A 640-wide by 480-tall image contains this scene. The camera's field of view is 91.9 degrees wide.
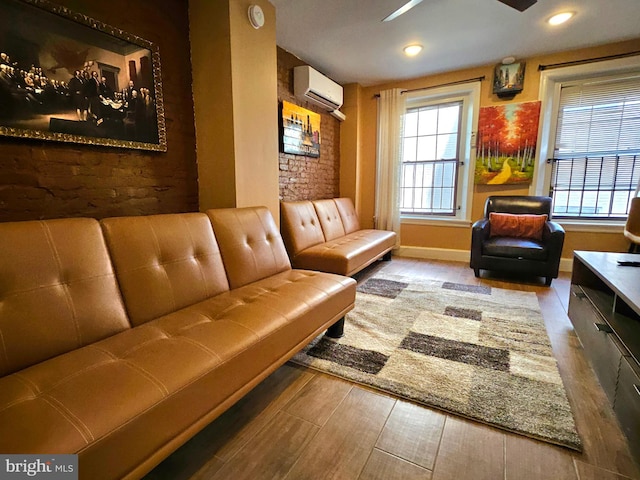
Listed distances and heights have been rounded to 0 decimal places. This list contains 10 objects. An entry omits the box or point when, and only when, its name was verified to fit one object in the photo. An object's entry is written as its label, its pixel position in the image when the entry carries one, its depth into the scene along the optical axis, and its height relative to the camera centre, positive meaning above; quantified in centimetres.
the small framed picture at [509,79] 353 +128
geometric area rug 139 -97
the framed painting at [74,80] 148 +59
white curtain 423 +43
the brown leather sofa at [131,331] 78 -55
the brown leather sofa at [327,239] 280 -55
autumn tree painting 359 +57
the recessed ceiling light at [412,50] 319 +147
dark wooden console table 124 -69
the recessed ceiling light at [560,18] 262 +148
